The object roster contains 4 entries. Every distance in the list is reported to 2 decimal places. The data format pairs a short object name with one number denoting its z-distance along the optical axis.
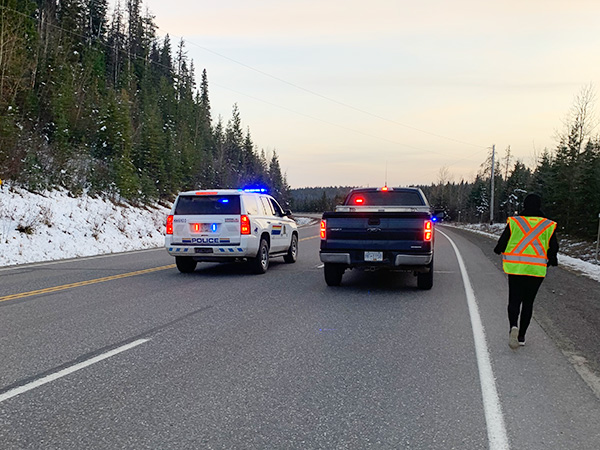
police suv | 11.74
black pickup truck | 9.42
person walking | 5.96
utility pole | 56.47
